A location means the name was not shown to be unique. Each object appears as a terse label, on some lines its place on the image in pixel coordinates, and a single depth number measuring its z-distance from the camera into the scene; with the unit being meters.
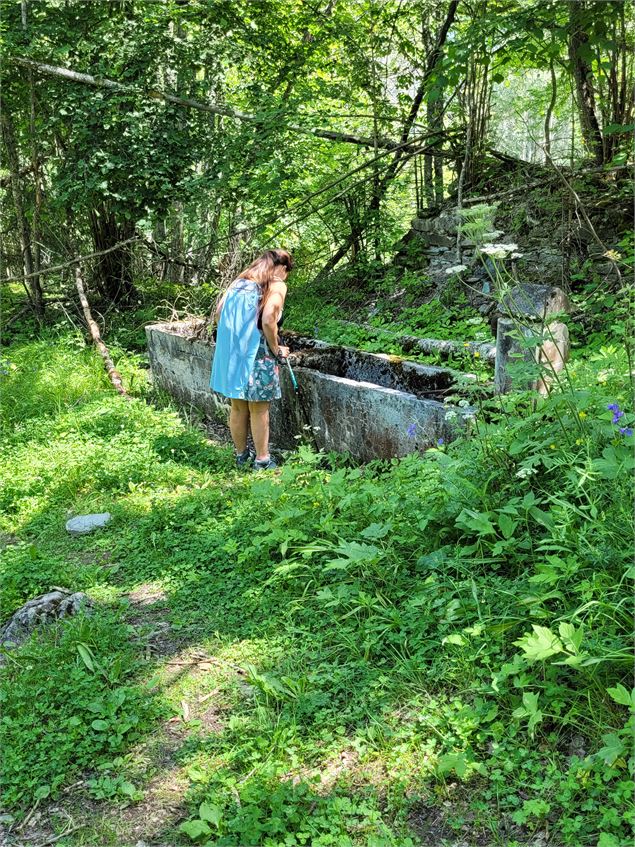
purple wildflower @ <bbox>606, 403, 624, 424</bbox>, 2.85
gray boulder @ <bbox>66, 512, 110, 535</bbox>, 4.65
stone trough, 4.72
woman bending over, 5.50
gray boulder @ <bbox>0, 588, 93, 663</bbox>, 3.47
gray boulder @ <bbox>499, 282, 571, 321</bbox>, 4.49
